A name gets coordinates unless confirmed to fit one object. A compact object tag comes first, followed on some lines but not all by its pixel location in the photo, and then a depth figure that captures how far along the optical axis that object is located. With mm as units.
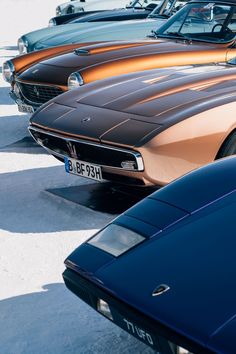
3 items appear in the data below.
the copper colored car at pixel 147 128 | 4043
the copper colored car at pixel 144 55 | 6320
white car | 14227
